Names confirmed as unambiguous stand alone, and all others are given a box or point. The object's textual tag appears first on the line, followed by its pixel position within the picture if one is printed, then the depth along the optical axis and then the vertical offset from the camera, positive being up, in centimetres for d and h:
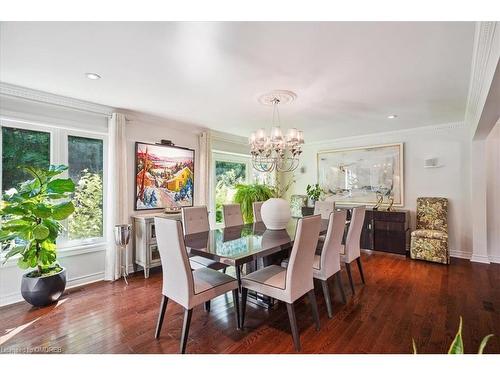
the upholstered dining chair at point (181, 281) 186 -79
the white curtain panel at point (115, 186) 347 +5
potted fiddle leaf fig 250 -40
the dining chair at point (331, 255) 249 -71
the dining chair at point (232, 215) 367 -41
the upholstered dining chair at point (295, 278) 195 -81
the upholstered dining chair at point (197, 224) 292 -47
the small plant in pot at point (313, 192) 572 -11
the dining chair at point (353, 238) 298 -63
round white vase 294 -30
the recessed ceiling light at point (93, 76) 242 +114
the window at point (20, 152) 282 +46
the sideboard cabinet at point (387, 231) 443 -83
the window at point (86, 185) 335 +6
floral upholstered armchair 398 -77
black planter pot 258 -107
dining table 202 -54
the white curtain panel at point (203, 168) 464 +40
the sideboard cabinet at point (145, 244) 359 -82
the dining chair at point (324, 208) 401 -34
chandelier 296 +60
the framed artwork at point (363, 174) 489 +31
